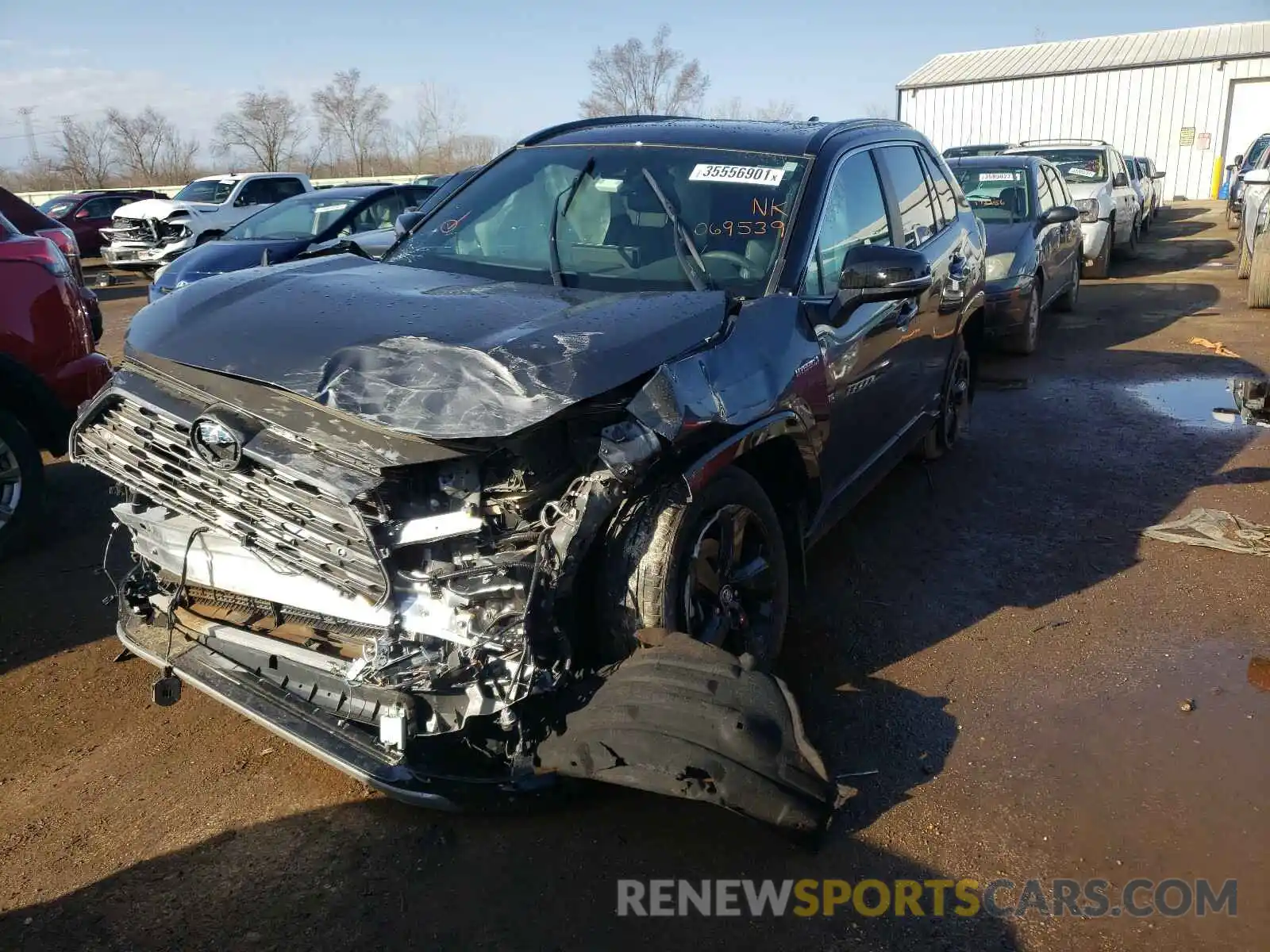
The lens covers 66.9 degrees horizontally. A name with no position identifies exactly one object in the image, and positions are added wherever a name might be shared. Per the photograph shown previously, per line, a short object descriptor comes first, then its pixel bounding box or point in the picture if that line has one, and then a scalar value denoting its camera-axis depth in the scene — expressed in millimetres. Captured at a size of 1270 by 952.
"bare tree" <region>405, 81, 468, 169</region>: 56500
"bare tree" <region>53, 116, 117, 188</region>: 53906
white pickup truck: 17484
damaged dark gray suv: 2479
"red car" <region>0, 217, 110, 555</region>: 4898
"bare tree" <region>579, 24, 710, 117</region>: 45031
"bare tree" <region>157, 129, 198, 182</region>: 55969
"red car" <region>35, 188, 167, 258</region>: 22375
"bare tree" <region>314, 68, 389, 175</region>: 54344
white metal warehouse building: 29234
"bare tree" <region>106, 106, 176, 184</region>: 54781
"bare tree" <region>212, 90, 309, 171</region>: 51250
